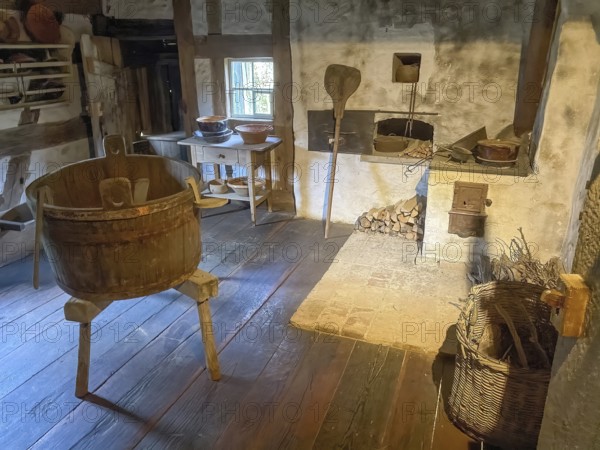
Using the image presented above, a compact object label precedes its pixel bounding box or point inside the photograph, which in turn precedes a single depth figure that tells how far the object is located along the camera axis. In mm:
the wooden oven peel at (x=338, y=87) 3891
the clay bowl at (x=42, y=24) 3664
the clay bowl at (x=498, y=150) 3234
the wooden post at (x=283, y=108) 4020
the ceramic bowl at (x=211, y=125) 4156
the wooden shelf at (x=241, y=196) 4324
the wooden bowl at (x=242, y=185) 4332
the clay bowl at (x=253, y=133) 4102
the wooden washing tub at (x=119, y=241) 1874
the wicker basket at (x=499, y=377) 1857
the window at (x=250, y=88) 4367
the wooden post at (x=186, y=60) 4273
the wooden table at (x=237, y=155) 4082
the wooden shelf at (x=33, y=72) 3471
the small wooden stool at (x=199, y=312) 2146
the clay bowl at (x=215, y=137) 4168
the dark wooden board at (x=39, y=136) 3666
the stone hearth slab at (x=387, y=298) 2744
